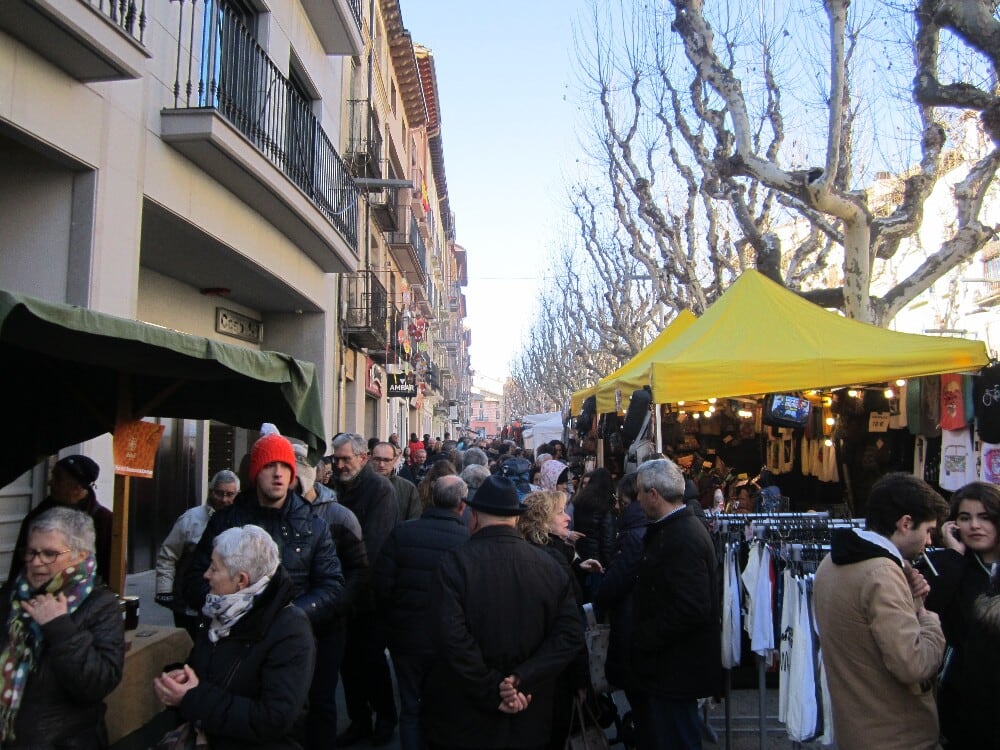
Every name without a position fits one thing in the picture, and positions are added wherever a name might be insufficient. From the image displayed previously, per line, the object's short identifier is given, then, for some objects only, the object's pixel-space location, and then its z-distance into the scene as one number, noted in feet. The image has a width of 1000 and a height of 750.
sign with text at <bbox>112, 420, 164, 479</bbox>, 13.64
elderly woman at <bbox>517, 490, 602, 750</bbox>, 13.04
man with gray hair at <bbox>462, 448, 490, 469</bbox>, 25.35
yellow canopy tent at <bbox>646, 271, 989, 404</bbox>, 21.71
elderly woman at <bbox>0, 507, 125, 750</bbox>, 8.95
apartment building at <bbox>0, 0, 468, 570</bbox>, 20.98
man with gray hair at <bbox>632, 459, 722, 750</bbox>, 12.82
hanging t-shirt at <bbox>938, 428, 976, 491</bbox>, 22.67
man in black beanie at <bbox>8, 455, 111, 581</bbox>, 14.47
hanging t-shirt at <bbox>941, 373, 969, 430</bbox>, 22.74
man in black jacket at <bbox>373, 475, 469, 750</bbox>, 14.58
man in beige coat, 9.40
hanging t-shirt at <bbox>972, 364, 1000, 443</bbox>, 21.06
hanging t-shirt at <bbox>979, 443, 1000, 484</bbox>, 21.44
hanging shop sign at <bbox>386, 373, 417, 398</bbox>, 75.56
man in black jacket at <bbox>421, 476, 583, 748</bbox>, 10.75
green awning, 10.27
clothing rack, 15.66
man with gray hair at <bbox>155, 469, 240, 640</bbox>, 16.94
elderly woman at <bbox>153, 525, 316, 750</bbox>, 9.07
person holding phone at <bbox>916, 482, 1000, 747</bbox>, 10.08
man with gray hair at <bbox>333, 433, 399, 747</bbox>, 17.62
